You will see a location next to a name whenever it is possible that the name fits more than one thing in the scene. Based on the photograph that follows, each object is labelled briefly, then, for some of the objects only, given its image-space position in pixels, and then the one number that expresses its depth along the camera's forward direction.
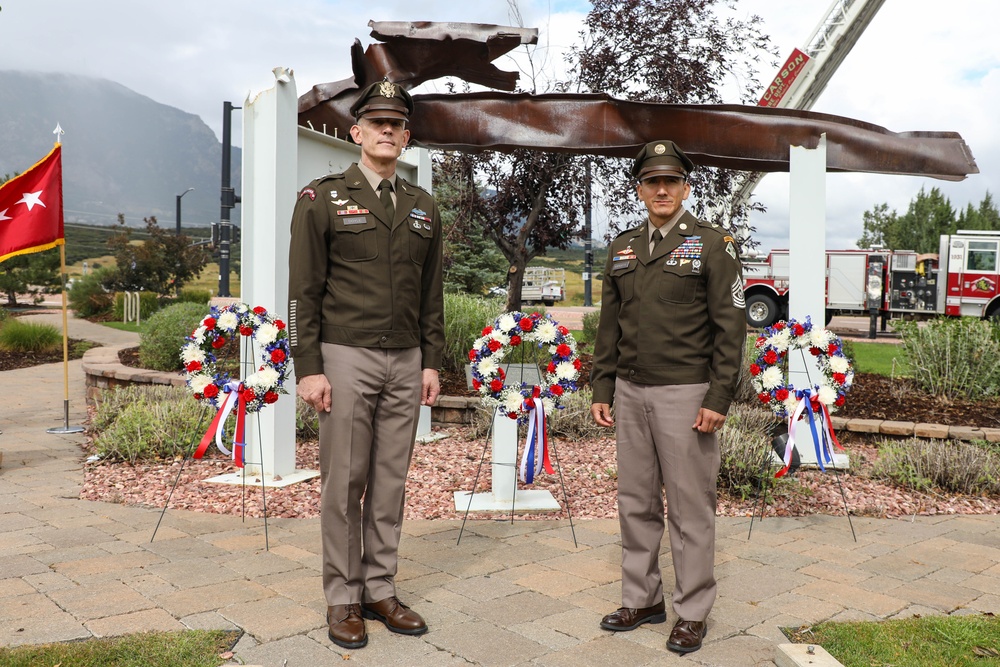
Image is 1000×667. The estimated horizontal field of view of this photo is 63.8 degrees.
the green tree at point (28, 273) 28.20
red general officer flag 6.62
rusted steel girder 4.50
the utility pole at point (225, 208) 16.95
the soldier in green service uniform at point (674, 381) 2.93
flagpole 7.43
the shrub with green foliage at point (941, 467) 5.29
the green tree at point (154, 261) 30.94
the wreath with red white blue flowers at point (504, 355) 4.44
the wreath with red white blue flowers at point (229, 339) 4.27
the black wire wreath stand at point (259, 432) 4.56
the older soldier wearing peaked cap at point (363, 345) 2.92
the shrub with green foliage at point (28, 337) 13.93
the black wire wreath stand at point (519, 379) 4.42
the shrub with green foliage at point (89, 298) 25.44
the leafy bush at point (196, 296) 26.83
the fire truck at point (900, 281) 19.34
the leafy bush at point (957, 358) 7.65
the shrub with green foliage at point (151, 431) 5.92
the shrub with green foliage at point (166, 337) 9.68
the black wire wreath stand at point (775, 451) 4.75
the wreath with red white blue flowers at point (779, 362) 4.55
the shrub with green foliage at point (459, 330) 8.78
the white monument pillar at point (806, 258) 5.36
